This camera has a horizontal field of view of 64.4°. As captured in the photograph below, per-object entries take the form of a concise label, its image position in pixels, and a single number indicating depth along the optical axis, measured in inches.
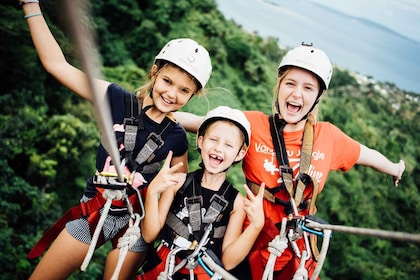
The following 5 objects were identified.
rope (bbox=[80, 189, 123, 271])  69.7
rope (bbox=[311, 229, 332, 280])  67.8
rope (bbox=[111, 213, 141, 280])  70.0
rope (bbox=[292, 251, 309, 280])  71.4
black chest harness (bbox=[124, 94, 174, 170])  83.7
